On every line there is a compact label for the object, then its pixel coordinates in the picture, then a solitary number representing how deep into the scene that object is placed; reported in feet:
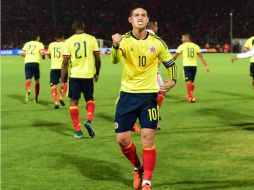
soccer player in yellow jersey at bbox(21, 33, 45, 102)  52.16
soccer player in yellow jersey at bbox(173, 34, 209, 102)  50.57
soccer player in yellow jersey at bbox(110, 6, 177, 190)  19.53
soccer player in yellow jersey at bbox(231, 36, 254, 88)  50.60
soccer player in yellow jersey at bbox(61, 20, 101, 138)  31.14
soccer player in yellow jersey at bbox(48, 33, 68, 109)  49.42
